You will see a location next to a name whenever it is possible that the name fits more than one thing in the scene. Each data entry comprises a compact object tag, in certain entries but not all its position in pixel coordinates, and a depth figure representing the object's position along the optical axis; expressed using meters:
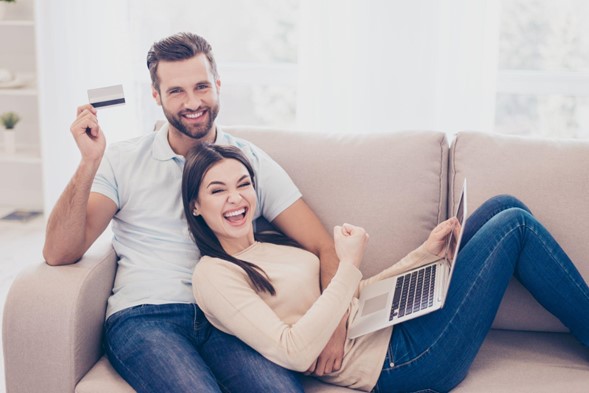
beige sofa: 1.54
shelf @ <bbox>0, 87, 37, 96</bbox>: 3.81
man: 1.51
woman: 1.49
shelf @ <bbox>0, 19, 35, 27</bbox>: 3.75
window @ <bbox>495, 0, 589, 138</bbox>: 3.46
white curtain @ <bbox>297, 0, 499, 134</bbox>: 3.27
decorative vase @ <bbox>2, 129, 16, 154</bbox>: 3.88
